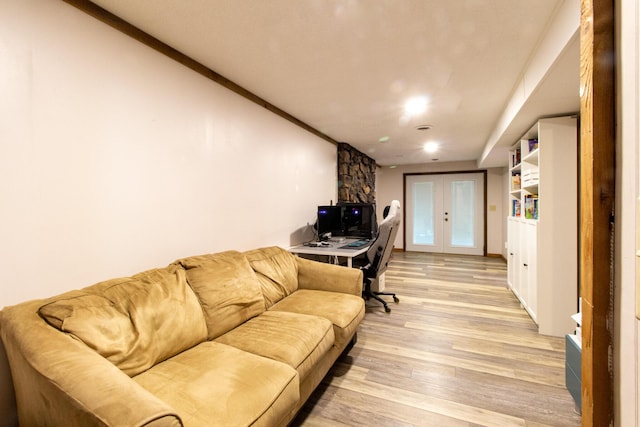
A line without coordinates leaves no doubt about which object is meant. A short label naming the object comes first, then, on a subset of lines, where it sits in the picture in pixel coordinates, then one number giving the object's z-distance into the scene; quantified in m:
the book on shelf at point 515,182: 3.69
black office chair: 2.99
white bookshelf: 2.56
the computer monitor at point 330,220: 3.84
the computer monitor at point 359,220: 3.93
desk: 2.99
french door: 6.67
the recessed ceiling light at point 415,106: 2.83
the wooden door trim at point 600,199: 0.65
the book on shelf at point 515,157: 3.70
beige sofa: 0.93
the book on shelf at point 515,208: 3.70
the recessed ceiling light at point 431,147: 4.75
